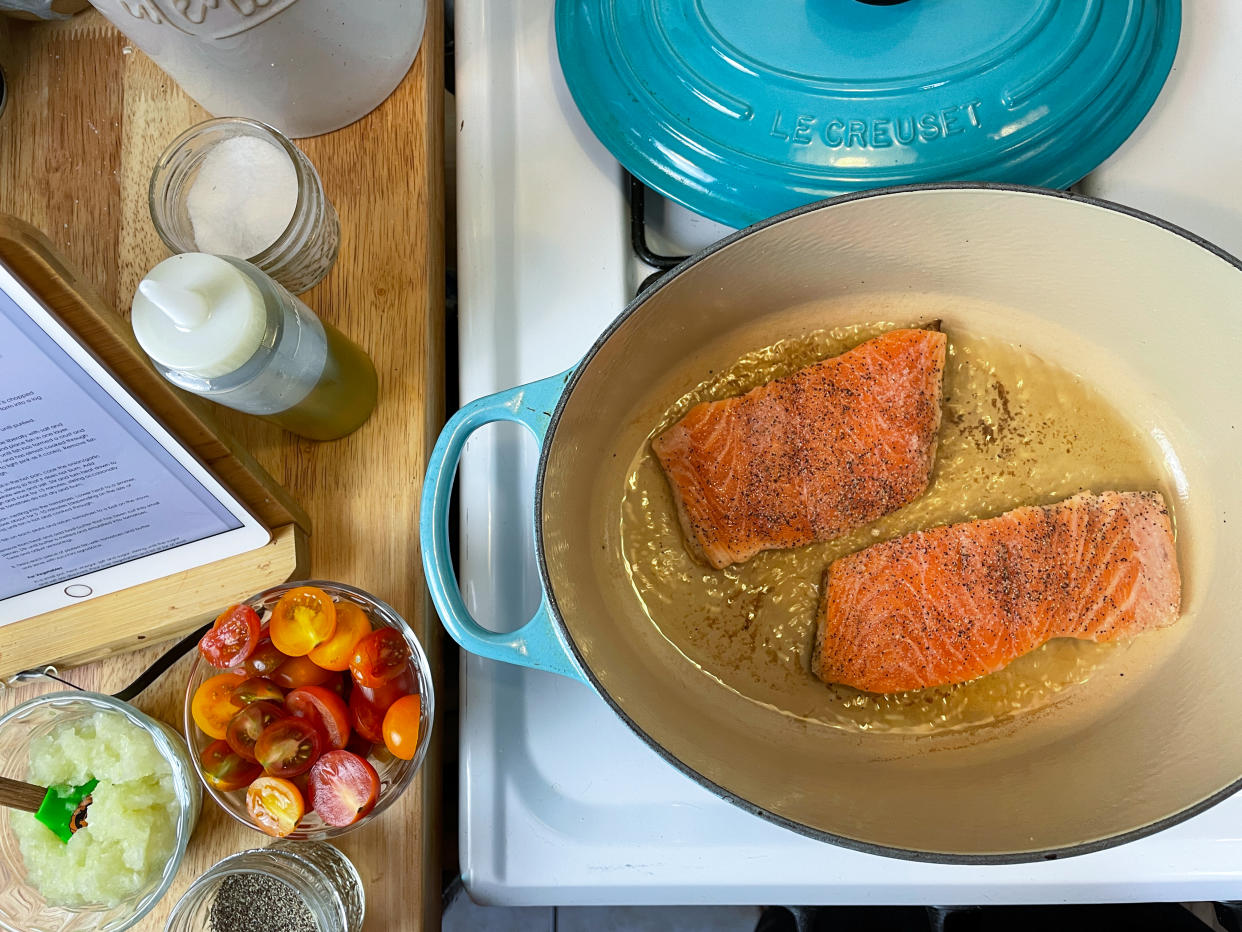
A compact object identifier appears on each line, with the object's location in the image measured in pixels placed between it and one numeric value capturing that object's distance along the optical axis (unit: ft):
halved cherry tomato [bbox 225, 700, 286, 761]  2.01
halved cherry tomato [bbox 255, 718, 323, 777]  1.98
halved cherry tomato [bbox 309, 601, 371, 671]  2.08
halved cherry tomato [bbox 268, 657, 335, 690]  2.11
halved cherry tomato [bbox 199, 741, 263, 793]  2.03
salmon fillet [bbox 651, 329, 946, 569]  2.62
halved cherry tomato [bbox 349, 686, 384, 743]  2.09
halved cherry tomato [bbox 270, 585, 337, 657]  2.06
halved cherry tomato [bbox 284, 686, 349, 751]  2.05
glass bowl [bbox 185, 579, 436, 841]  2.05
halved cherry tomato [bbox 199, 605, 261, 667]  2.05
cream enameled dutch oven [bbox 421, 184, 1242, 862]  2.11
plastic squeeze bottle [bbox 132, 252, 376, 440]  1.76
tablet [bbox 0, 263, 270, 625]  1.60
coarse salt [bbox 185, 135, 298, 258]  2.27
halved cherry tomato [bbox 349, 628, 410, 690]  2.07
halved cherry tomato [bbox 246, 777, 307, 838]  1.97
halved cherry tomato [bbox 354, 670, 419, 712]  2.10
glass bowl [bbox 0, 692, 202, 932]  2.07
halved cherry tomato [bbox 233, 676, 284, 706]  2.05
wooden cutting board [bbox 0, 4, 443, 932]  2.35
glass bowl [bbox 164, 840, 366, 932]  2.08
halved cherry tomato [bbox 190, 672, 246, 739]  2.06
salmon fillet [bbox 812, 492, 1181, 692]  2.51
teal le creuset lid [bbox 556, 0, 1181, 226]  2.22
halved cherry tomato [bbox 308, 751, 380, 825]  1.98
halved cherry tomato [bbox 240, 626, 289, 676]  2.08
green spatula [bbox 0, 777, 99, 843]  1.96
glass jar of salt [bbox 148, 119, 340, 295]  2.22
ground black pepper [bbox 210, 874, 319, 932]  2.08
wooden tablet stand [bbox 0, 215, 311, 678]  2.20
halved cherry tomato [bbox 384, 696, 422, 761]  2.06
